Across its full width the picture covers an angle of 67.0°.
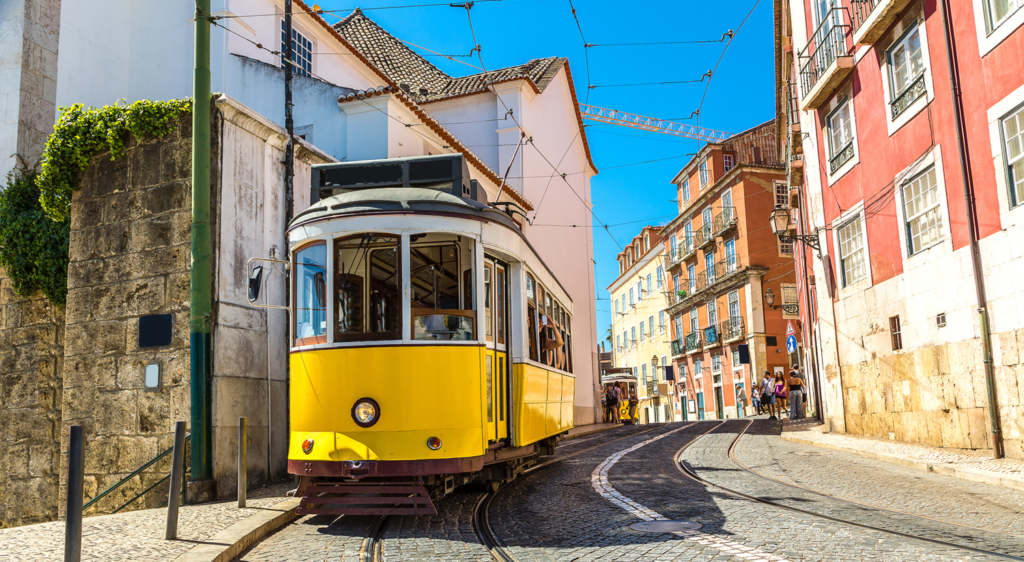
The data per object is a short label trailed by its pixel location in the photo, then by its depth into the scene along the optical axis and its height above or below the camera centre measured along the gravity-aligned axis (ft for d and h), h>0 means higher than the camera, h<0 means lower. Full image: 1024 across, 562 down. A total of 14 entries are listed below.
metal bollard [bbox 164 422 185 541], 20.24 -2.09
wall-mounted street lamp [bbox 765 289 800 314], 126.00 +13.04
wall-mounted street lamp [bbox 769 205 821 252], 63.95 +13.80
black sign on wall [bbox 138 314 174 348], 32.07 +3.33
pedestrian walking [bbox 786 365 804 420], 75.05 -0.68
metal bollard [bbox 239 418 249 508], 25.40 -1.64
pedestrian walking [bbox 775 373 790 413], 82.51 -0.23
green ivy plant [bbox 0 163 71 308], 37.09 +8.36
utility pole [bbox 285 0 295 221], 37.27 +11.40
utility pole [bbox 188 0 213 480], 30.14 +6.37
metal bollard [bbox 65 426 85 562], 15.49 -1.57
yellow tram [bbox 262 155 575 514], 22.21 +1.62
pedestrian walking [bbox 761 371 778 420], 84.90 -0.50
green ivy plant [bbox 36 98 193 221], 33.40 +12.17
